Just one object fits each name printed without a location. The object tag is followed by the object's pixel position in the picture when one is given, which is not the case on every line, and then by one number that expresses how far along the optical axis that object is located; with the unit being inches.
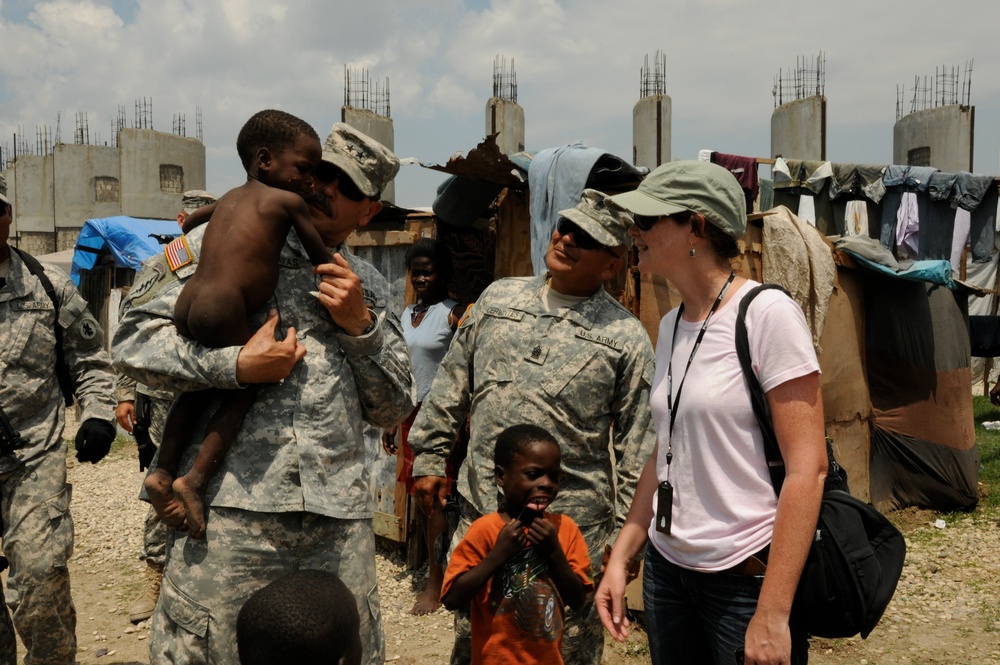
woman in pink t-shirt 68.7
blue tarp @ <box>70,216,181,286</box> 445.1
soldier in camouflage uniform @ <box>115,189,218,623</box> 177.6
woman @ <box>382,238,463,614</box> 194.2
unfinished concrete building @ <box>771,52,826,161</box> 670.5
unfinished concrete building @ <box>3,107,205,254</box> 971.9
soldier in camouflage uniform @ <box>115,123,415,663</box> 78.8
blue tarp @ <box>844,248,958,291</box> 256.2
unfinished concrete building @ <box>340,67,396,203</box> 674.2
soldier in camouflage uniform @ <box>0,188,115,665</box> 126.6
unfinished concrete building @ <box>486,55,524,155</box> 715.4
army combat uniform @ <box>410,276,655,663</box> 114.1
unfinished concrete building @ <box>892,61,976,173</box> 652.1
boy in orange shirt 98.1
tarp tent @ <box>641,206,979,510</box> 269.3
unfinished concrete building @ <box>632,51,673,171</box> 692.1
